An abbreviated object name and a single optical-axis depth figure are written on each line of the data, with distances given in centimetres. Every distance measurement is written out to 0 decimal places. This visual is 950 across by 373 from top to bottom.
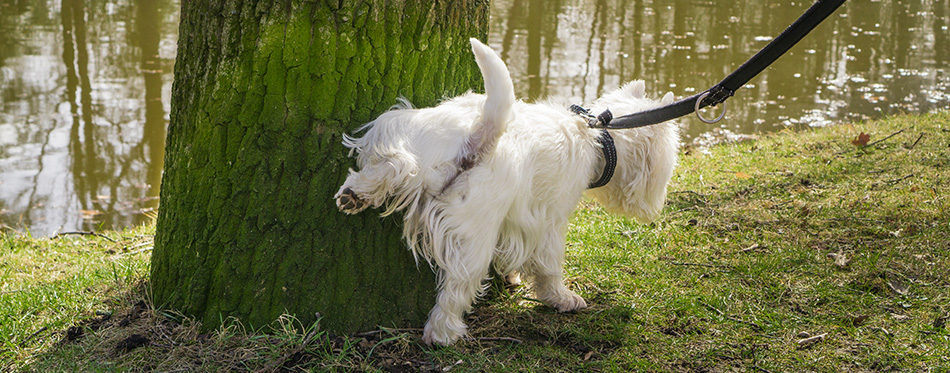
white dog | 253
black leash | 238
